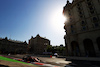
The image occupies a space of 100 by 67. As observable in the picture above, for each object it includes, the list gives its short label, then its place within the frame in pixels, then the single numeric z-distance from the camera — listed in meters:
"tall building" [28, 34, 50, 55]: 61.24
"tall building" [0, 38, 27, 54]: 53.34
